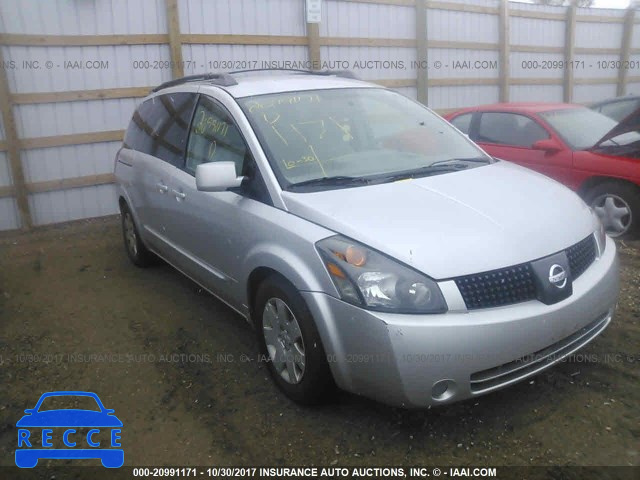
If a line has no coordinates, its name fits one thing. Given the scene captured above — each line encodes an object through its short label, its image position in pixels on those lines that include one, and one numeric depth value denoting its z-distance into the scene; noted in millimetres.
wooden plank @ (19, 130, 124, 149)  6934
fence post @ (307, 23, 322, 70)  8367
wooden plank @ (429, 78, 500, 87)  10125
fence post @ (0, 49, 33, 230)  6645
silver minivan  2484
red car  5391
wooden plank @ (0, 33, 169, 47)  6625
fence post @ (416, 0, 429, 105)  9633
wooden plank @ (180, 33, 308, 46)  7551
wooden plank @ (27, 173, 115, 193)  7074
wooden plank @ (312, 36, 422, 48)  8637
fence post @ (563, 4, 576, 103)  12133
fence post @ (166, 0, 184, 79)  7320
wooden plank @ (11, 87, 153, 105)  6820
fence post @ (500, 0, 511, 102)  10916
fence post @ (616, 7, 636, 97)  13164
